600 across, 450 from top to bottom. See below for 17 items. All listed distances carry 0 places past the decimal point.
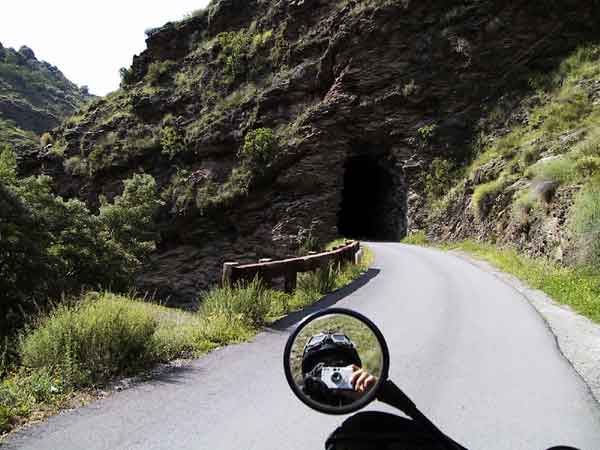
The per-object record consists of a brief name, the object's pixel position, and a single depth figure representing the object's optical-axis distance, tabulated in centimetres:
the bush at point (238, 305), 743
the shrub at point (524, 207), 1692
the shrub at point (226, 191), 3638
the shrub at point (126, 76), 5134
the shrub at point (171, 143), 4134
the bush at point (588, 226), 1088
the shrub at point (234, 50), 4272
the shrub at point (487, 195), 2178
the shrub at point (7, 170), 1901
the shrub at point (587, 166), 1427
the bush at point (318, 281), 1110
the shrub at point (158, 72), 4850
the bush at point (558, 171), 1510
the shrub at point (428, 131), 3297
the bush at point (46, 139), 5150
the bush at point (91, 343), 495
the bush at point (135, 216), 3053
